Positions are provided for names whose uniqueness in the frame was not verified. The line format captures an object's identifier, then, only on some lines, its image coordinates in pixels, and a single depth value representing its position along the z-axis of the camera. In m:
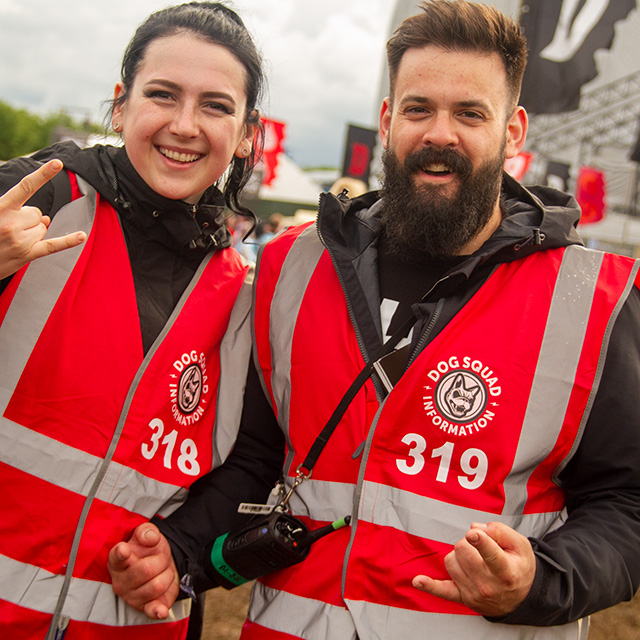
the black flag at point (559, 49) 5.26
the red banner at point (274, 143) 15.98
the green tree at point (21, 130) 59.31
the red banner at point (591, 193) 13.36
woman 1.76
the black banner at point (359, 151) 12.32
